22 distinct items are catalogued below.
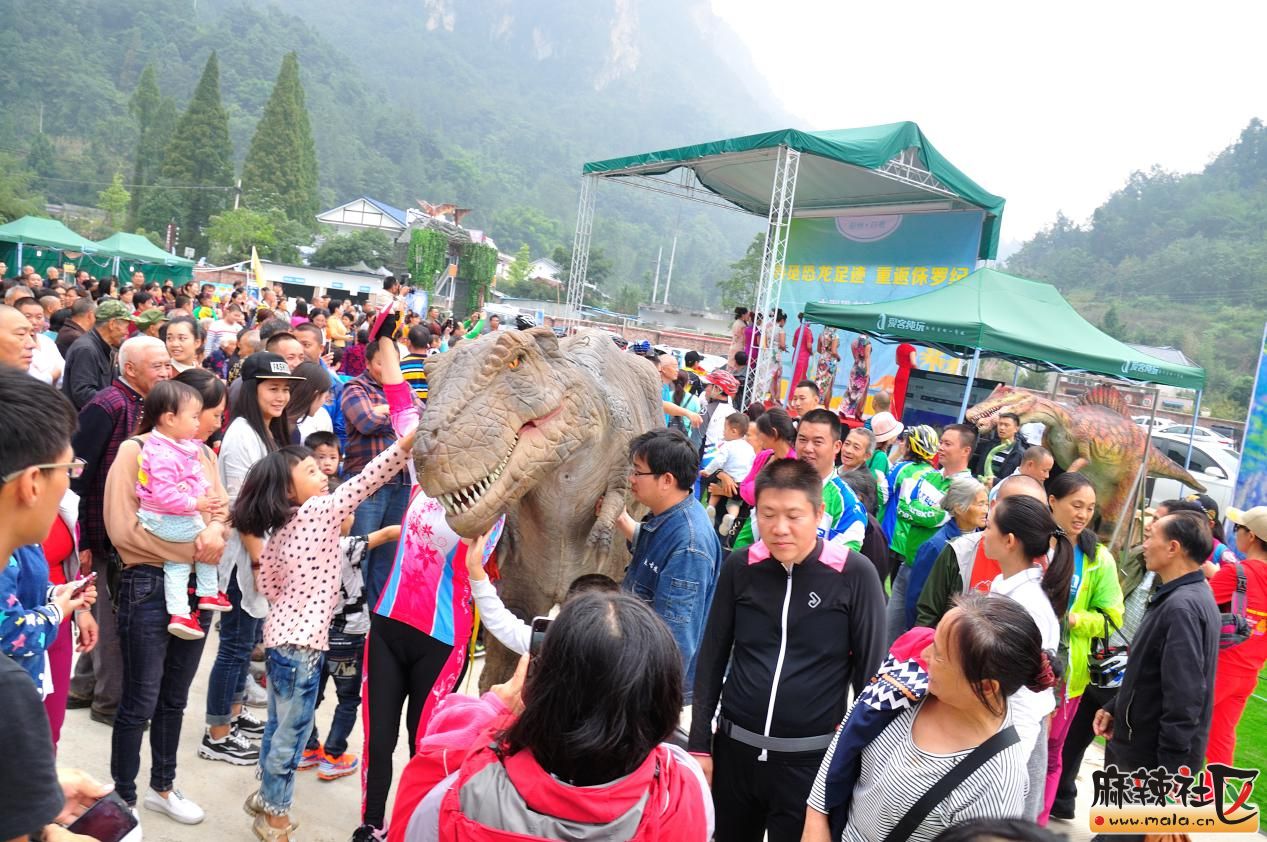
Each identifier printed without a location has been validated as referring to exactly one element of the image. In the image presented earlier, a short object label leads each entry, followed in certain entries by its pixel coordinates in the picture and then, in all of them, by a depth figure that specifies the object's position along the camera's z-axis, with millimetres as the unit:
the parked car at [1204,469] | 12273
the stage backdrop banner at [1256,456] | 7926
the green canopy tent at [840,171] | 11305
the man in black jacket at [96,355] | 5043
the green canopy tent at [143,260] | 25812
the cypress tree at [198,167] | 54969
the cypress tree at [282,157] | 56750
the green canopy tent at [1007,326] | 9250
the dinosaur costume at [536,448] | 2344
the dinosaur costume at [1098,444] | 6910
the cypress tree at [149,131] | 57822
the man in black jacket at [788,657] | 2336
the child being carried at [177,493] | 2910
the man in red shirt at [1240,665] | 3727
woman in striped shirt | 1717
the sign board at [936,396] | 11109
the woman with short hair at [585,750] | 1285
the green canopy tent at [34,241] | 22344
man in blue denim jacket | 2541
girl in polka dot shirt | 2865
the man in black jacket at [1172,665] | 2932
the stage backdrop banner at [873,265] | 13586
